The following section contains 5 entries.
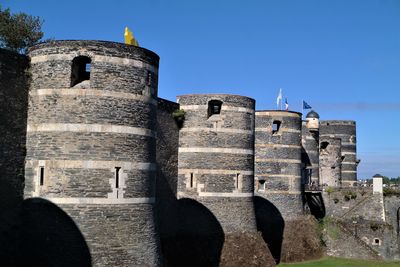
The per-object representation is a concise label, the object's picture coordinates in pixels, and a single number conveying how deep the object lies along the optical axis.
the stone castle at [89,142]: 15.34
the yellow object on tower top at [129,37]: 19.75
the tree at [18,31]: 25.70
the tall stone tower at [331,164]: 46.03
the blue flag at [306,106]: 44.25
